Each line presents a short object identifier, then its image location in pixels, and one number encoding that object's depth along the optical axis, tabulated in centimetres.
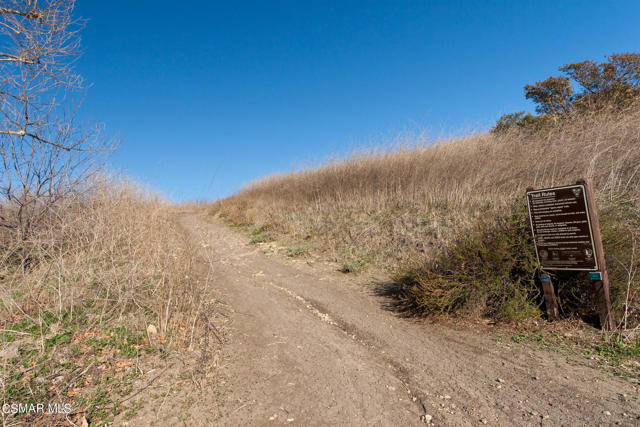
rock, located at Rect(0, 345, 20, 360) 303
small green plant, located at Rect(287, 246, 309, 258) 837
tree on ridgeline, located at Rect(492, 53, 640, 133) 1043
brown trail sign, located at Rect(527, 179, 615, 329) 351
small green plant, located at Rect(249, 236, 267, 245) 1009
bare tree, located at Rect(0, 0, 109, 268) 497
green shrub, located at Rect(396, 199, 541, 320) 405
